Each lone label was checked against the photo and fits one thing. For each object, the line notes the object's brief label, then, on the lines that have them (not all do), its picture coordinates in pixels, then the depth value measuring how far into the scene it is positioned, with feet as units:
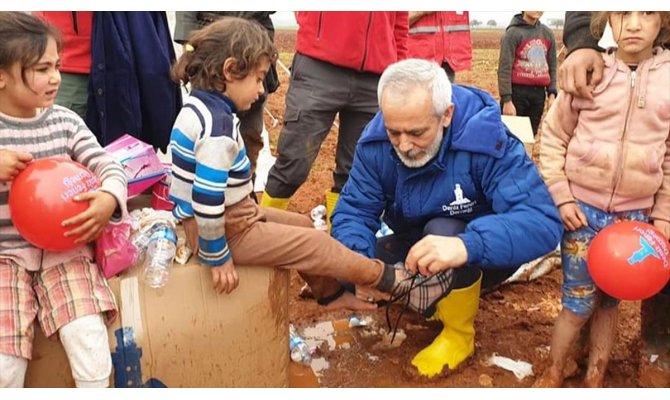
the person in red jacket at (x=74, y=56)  11.21
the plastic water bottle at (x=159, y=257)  8.71
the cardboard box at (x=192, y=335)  8.50
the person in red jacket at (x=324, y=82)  13.39
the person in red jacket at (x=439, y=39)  17.65
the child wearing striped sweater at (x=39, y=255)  7.75
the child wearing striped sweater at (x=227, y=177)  8.48
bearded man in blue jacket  9.45
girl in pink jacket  9.13
